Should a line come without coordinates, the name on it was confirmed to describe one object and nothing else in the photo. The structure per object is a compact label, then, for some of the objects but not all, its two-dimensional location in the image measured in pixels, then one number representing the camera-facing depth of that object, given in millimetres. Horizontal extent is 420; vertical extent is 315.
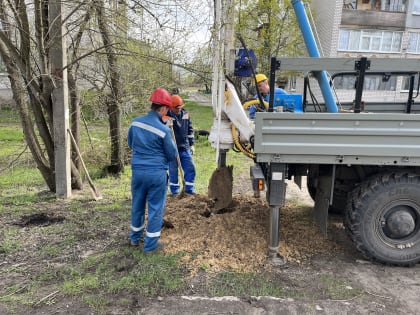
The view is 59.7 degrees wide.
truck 3389
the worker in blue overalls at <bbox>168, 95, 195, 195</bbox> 5809
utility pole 5184
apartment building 22219
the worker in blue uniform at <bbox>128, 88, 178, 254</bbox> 3697
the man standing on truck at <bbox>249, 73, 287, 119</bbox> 4969
